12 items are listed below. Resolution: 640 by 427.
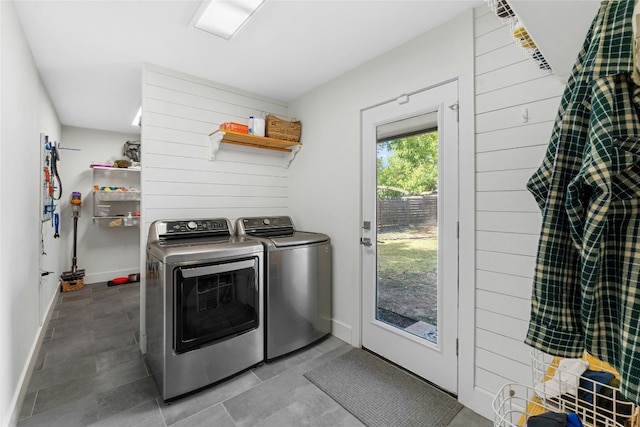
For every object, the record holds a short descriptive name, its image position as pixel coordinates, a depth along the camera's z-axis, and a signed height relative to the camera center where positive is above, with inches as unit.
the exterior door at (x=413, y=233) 76.9 -7.0
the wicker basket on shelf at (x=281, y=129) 116.9 +33.3
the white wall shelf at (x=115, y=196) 177.3 +8.6
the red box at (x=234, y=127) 104.8 +30.3
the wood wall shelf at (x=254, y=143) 106.5 +27.1
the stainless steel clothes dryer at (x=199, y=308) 73.6 -27.2
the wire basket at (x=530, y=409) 29.5 -22.5
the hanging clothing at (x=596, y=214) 21.7 -0.4
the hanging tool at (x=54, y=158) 120.0 +22.2
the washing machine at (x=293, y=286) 92.4 -26.0
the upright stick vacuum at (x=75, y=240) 167.3 -17.8
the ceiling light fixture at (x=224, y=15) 70.3 +50.0
